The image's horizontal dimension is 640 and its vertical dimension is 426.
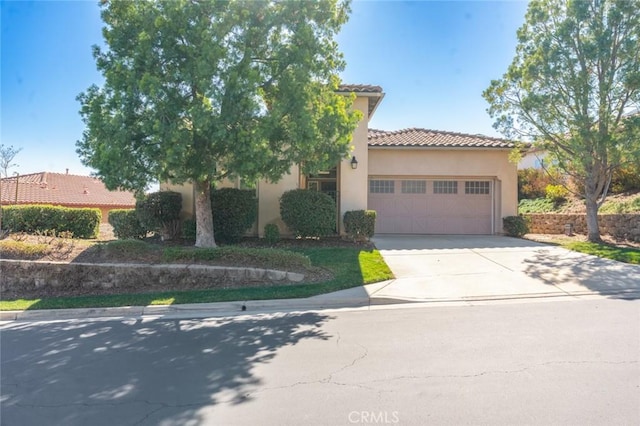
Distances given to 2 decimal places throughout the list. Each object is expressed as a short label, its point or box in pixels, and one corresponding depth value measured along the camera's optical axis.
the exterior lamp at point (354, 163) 15.05
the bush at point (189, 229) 14.17
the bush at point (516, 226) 16.48
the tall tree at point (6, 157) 19.62
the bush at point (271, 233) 13.91
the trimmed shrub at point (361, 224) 13.94
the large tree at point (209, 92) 8.42
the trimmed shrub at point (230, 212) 13.70
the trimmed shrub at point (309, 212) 13.41
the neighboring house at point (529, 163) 24.06
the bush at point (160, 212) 13.93
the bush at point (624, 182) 19.08
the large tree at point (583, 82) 12.80
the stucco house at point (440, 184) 17.16
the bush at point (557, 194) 20.53
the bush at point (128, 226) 14.97
